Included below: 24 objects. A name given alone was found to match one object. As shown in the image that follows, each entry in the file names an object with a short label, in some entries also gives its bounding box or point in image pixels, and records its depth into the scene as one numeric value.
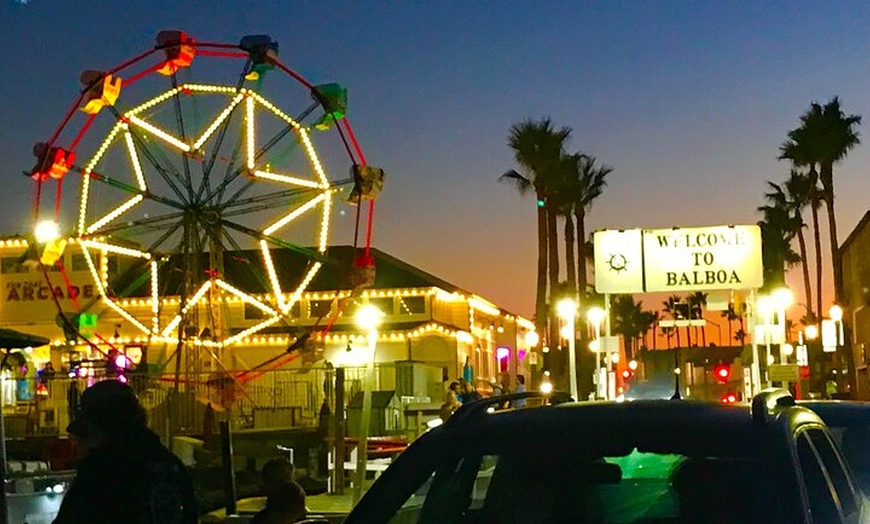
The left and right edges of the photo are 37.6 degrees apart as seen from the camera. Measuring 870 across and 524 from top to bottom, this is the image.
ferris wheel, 28.05
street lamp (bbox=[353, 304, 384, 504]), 14.70
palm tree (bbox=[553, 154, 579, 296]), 53.96
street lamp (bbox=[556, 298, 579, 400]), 25.99
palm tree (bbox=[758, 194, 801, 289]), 72.94
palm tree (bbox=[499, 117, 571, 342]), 52.56
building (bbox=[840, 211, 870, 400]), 65.81
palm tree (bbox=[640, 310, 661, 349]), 142.62
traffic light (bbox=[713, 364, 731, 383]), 31.39
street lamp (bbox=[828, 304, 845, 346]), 43.53
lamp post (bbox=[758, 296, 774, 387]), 27.51
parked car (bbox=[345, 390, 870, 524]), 4.01
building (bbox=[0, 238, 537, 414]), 44.53
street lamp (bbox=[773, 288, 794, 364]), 26.17
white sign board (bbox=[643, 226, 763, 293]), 22.69
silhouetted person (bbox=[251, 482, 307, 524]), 6.31
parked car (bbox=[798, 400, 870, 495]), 7.84
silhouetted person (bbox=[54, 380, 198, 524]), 4.68
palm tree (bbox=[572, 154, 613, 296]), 59.84
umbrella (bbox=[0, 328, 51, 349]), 10.66
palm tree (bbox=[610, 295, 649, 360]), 126.74
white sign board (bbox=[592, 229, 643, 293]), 23.28
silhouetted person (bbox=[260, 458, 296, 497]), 7.40
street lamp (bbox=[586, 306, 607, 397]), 31.12
